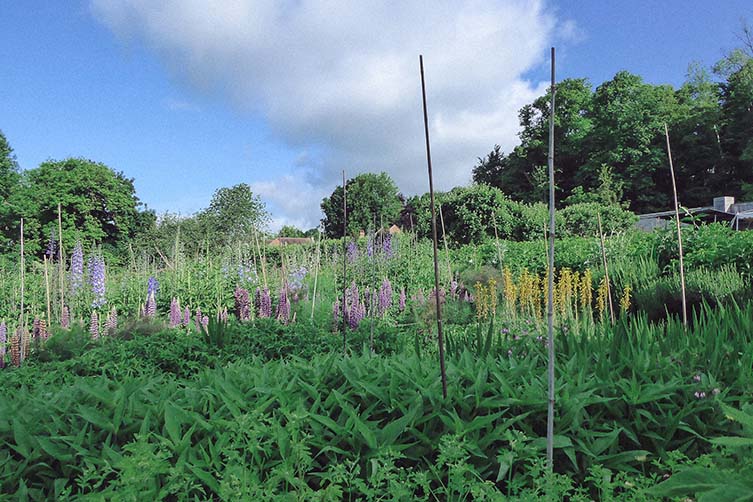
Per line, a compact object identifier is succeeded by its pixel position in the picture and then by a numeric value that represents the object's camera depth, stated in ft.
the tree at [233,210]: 118.32
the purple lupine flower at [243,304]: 22.56
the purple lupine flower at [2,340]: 18.22
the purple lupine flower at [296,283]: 26.50
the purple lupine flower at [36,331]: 19.25
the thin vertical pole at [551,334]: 6.25
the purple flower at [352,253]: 34.14
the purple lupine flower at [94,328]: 19.61
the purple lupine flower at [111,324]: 19.75
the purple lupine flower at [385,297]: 23.11
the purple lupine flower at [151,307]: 22.13
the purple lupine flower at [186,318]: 21.81
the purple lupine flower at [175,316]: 21.16
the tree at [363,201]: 152.05
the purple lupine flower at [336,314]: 20.42
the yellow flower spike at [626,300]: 15.86
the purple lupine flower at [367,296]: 25.54
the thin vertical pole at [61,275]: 22.41
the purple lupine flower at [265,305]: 22.05
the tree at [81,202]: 109.40
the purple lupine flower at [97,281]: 24.76
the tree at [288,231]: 183.20
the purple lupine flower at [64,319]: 21.95
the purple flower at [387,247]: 32.73
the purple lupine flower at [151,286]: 23.71
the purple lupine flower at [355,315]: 19.95
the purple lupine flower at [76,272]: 25.08
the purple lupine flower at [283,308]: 20.52
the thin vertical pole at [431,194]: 7.12
